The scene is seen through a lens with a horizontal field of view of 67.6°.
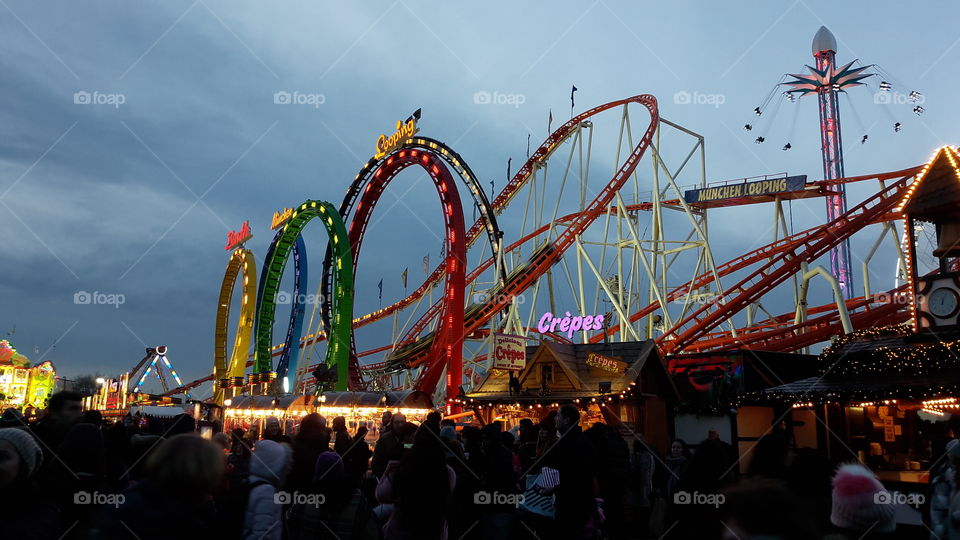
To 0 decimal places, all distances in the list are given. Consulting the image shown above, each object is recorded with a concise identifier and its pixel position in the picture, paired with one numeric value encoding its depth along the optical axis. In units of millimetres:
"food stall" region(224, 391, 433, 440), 15281
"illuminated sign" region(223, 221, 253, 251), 35500
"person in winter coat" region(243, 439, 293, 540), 3434
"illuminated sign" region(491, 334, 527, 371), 14250
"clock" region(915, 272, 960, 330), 10352
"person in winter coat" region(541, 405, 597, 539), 4438
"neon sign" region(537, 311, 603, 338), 22953
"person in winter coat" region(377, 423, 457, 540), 4152
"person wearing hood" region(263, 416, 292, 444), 6512
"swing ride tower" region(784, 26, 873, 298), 47938
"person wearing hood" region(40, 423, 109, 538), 4180
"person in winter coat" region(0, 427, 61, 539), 2674
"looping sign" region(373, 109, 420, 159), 27453
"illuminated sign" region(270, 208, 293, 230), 31938
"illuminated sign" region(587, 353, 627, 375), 13875
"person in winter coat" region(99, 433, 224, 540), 2311
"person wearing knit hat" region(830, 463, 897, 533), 2654
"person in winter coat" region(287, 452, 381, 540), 4312
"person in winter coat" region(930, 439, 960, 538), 4211
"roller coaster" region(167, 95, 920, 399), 19094
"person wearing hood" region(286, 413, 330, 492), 4520
